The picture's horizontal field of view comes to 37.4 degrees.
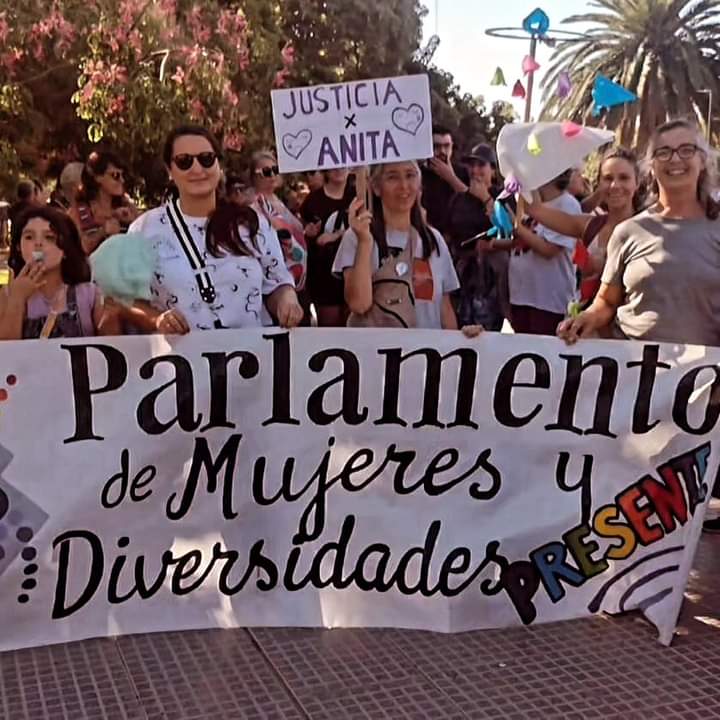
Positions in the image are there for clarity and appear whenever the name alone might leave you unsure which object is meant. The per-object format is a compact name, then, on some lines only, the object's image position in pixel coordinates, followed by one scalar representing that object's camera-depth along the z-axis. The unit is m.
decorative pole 6.28
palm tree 24.56
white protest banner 3.52
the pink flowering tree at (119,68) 8.44
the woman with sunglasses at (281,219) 5.47
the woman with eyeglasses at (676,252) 3.82
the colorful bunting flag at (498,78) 6.95
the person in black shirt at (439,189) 6.06
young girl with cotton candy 3.62
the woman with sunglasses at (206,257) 3.61
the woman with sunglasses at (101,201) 5.61
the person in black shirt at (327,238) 5.30
